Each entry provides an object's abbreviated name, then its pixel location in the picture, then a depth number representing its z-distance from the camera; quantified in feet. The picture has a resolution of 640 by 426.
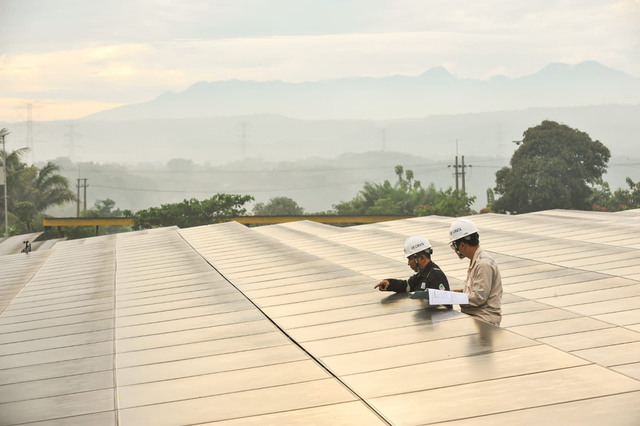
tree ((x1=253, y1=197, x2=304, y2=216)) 324.15
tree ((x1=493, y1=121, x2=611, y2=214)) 209.26
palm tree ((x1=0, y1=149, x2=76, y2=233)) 199.82
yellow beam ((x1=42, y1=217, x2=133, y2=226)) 176.24
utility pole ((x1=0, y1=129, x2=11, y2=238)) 170.30
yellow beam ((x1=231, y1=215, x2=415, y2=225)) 180.73
